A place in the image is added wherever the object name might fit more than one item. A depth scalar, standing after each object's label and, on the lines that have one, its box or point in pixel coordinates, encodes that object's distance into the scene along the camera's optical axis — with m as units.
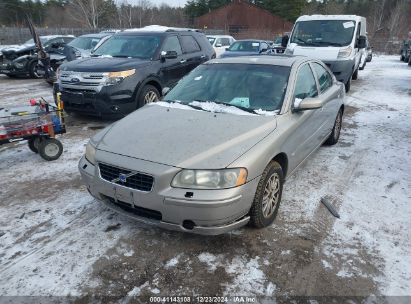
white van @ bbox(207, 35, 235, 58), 17.59
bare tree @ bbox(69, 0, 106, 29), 36.66
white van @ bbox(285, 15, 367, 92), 10.09
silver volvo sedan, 2.93
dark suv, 6.79
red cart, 4.93
